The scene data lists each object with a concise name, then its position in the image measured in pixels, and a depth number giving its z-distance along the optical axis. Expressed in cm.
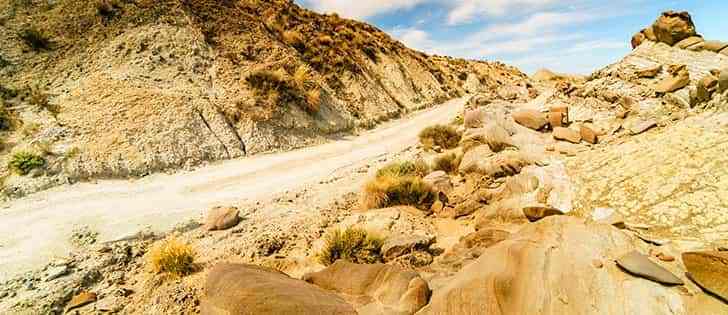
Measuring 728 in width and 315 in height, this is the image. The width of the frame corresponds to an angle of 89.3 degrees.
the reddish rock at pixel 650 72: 1226
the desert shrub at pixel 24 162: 1132
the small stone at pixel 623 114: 1169
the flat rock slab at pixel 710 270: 406
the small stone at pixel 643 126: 925
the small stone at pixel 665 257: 487
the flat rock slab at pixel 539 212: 714
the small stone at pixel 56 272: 701
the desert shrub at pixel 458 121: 1954
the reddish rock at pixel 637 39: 1447
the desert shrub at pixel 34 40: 1633
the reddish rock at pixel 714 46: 1123
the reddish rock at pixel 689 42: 1214
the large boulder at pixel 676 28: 1264
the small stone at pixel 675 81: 1091
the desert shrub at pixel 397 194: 1027
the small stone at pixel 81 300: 644
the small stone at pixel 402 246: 752
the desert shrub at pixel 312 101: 2058
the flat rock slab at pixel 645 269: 441
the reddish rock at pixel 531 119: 1358
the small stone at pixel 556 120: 1327
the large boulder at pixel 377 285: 496
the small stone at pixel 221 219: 922
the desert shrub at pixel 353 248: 743
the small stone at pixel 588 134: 1109
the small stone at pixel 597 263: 494
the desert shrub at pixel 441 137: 1623
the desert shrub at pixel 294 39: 2458
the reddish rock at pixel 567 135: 1162
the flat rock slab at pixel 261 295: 466
